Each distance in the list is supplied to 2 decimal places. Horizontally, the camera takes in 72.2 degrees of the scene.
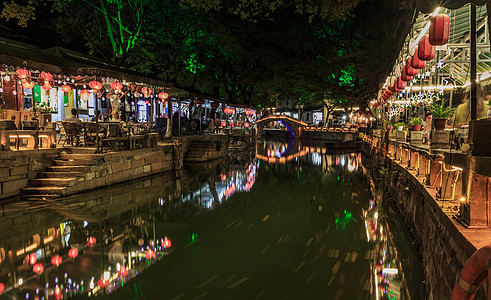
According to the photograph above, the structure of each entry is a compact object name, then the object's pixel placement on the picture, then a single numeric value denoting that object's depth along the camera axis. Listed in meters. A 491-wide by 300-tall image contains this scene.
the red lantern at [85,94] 14.47
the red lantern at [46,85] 13.00
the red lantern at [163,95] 16.09
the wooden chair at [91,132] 11.35
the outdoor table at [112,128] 12.17
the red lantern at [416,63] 7.41
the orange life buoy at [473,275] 1.99
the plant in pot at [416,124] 9.46
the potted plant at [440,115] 6.87
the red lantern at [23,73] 11.04
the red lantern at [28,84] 11.95
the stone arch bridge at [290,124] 43.59
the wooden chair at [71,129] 10.78
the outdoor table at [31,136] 8.84
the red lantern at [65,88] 13.72
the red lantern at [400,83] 10.13
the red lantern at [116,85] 12.40
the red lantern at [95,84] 11.71
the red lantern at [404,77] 8.82
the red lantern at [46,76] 11.86
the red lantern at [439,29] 5.10
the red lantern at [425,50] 6.44
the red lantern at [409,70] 8.10
